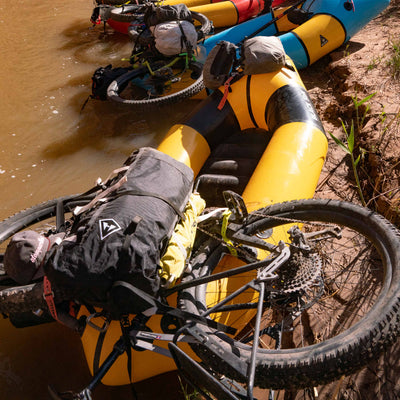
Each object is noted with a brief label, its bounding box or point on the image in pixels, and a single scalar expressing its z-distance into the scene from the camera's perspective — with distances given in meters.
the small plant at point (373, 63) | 4.38
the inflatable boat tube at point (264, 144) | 2.33
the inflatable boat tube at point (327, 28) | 4.90
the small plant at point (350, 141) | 2.62
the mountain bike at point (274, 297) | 1.57
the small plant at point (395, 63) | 4.06
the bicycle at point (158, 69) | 4.74
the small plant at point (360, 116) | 3.61
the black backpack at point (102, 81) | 4.91
